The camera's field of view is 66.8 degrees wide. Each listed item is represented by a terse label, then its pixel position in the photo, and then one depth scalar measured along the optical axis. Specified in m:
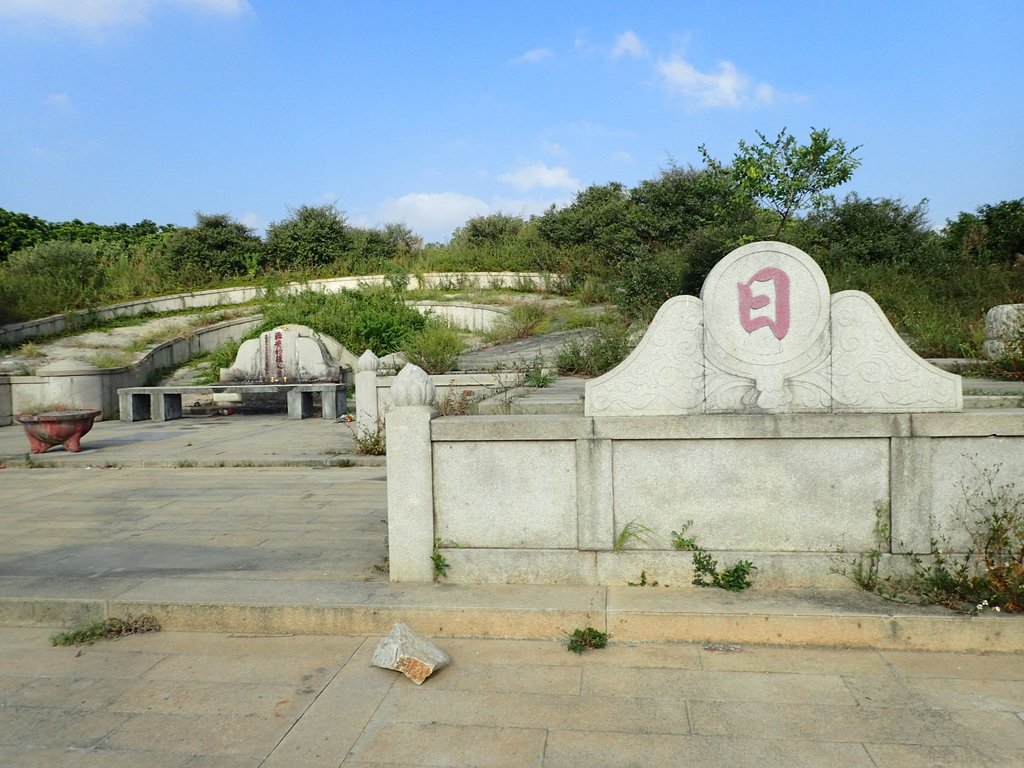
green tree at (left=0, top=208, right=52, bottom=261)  29.86
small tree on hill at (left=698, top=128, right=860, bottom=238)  15.92
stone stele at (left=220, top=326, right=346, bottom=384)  16.62
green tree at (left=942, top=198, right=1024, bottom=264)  20.41
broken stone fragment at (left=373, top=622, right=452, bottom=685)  3.51
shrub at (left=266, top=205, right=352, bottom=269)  29.22
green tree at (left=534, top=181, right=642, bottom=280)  26.97
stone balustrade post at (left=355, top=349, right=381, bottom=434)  10.84
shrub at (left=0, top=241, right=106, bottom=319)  19.44
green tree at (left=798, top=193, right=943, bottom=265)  21.23
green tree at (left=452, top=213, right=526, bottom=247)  34.28
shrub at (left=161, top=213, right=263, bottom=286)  27.33
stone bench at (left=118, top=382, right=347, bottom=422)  14.79
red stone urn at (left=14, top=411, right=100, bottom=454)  10.40
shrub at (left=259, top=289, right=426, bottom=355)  19.27
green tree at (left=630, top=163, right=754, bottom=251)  25.61
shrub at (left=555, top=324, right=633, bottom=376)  11.65
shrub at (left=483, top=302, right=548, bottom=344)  21.38
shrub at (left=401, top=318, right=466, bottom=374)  12.66
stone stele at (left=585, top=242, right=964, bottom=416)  4.12
